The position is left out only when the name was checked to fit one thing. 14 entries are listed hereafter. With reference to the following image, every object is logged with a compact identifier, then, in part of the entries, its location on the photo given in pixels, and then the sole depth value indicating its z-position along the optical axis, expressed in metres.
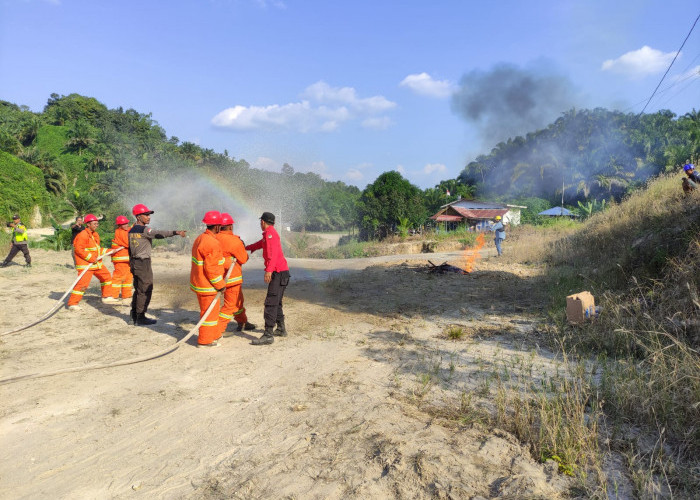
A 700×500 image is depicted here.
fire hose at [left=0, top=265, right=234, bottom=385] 4.61
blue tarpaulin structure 40.06
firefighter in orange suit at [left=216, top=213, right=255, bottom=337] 6.04
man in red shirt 6.06
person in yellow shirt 12.98
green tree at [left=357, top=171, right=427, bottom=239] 34.38
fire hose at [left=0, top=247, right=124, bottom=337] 6.45
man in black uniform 7.09
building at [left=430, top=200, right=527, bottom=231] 41.50
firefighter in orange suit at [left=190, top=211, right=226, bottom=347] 5.77
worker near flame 16.57
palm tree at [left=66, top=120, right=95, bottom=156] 49.09
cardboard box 6.25
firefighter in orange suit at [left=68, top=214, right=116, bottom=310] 8.17
